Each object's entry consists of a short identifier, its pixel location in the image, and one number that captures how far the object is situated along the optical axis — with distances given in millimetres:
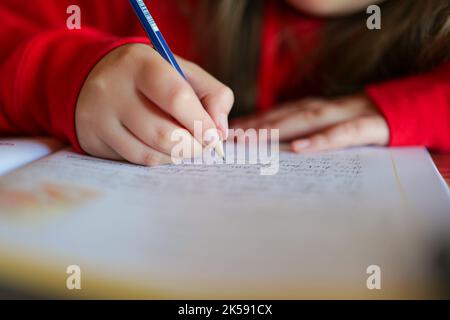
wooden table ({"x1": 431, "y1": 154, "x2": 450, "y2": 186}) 389
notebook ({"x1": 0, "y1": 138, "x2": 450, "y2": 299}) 226
